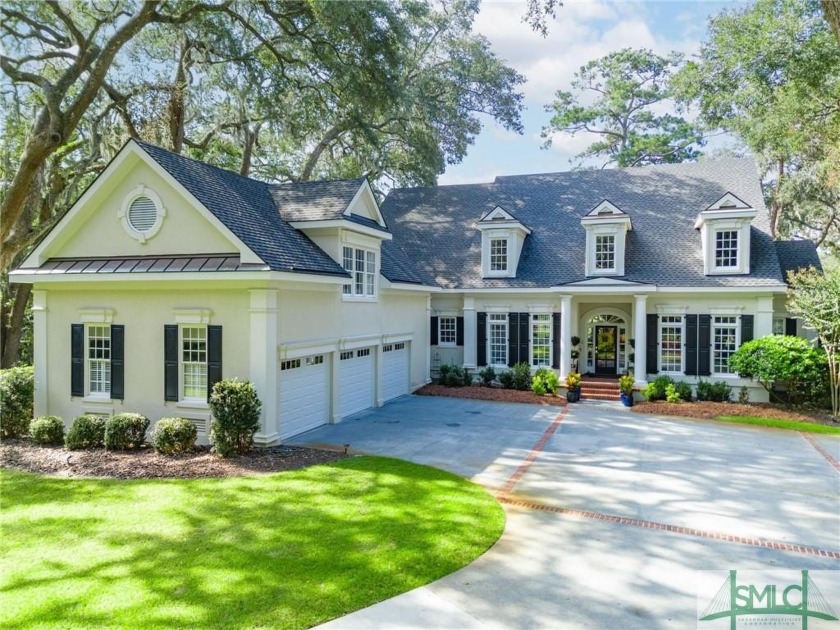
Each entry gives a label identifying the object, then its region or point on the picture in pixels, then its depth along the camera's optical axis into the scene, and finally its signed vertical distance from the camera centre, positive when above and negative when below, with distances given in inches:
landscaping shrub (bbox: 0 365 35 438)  511.2 -90.6
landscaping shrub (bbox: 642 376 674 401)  721.0 -106.8
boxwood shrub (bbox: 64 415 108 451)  461.1 -107.7
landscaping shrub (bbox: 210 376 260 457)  436.8 -86.6
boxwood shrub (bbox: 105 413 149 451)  457.3 -104.7
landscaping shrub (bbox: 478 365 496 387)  824.9 -99.9
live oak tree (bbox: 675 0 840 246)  621.9 +312.4
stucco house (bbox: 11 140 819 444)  484.1 +35.3
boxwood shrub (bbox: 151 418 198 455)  443.8 -105.8
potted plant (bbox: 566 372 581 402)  743.1 -108.6
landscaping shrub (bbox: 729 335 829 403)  635.5 -64.5
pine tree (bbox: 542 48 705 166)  1314.0 +526.7
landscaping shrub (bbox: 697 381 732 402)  711.1 -107.3
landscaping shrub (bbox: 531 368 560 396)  754.2 -102.3
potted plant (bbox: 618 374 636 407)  714.4 -106.4
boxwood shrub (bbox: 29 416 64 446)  481.4 -108.9
